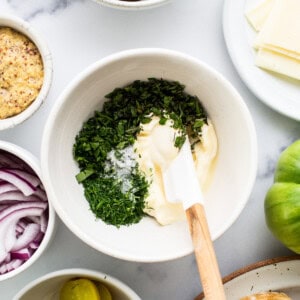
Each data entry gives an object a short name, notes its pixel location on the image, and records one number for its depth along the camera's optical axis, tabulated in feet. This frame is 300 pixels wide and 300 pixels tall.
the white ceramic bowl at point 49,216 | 1.93
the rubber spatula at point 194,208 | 1.79
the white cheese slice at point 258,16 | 2.12
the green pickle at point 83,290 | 1.98
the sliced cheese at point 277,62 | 2.12
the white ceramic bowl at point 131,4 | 1.94
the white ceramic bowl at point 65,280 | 2.00
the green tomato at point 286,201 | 1.94
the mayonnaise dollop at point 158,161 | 1.95
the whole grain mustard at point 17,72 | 1.96
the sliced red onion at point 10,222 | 2.03
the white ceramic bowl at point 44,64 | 1.92
